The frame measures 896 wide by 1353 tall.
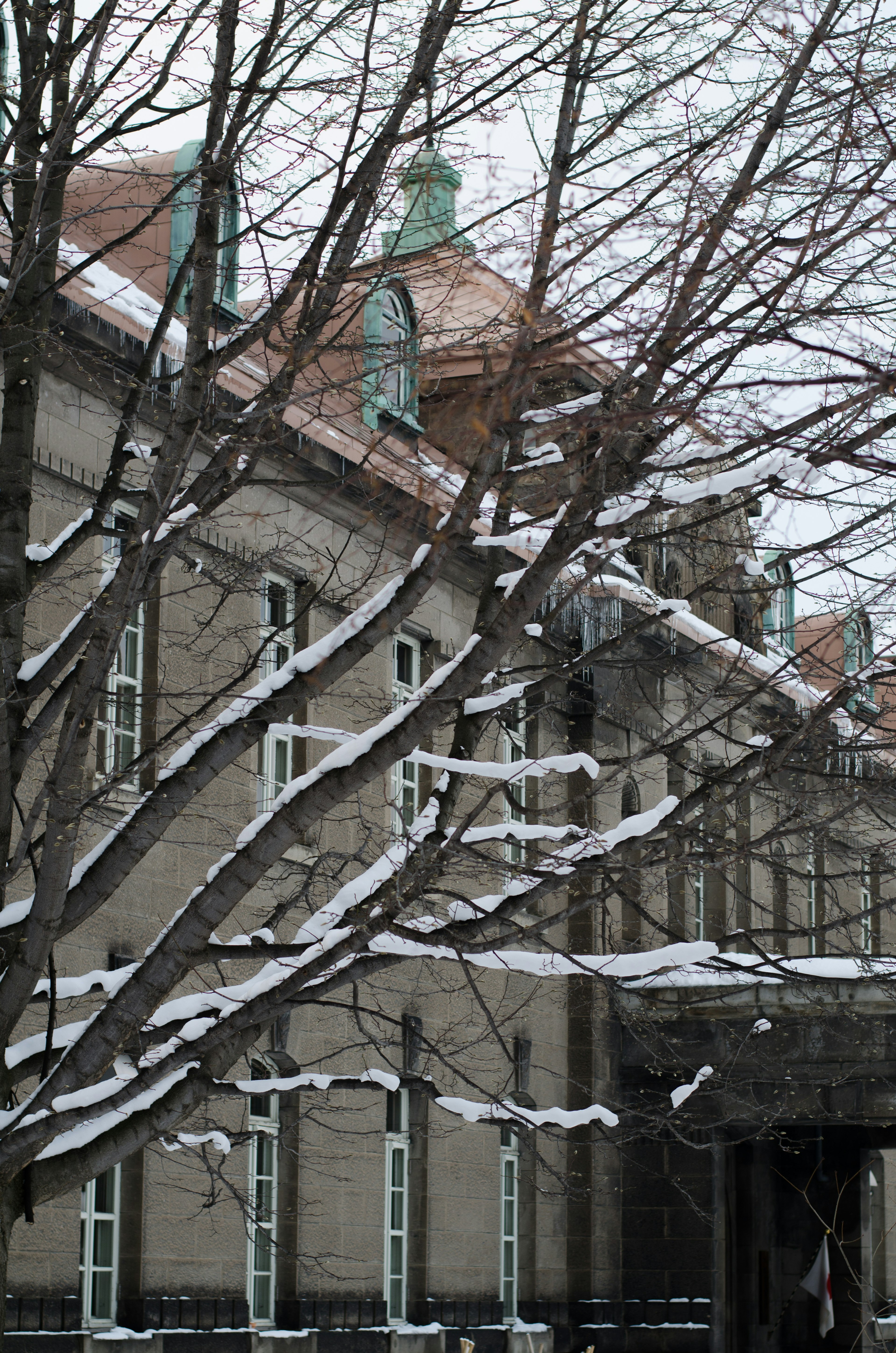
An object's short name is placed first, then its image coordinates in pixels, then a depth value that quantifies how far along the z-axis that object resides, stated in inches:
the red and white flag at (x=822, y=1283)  1919.3
